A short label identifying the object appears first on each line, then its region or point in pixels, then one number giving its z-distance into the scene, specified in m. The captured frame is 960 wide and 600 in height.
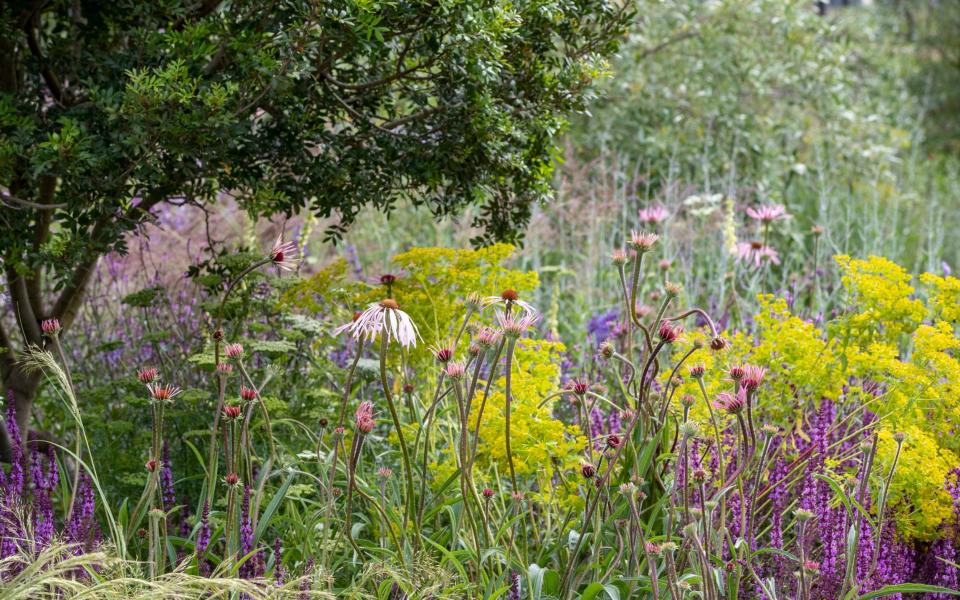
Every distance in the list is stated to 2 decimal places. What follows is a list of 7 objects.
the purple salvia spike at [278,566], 2.45
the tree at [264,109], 2.87
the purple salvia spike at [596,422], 3.50
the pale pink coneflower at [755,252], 4.21
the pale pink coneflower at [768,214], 4.01
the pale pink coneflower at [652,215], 3.62
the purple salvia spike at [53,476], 2.95
